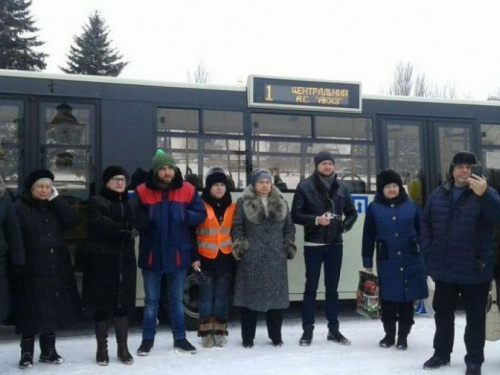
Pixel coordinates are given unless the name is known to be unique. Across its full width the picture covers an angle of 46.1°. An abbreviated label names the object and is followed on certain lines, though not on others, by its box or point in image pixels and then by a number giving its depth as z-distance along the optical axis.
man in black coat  6.40
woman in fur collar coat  6.22
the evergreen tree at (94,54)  36.50
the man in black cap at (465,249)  5.22
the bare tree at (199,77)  42.97
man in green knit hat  5.90
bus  6.61
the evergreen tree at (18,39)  31.70
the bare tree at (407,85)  48.94
